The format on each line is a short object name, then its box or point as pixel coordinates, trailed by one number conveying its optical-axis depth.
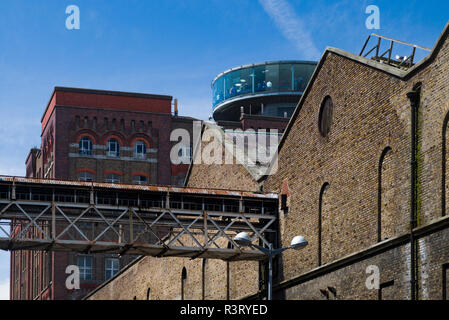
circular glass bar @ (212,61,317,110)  85.06
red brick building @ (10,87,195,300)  75.81
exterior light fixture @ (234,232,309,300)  26.08
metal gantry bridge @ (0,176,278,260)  34.56
